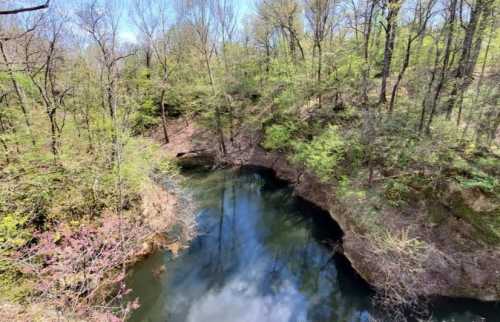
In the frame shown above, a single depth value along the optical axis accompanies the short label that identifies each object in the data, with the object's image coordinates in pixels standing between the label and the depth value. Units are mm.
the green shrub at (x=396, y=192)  7754
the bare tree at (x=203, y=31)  15961
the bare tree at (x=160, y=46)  16219
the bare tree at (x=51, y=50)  8172
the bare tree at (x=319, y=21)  13719
